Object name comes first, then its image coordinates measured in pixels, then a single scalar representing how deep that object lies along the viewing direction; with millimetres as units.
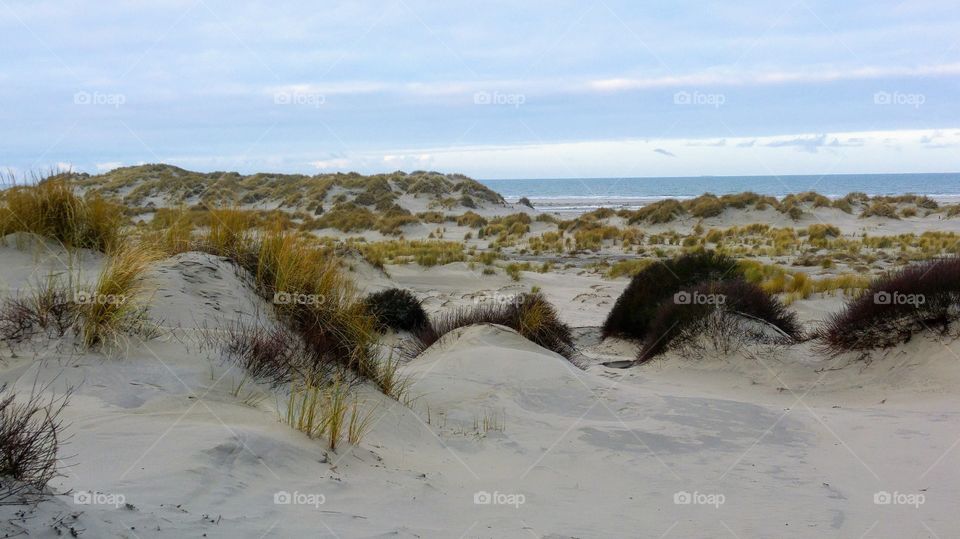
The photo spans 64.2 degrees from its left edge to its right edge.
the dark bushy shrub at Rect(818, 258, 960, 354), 8594
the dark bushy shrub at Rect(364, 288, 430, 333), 12508
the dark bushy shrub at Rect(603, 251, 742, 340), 12008
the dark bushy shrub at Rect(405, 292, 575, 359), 10648
